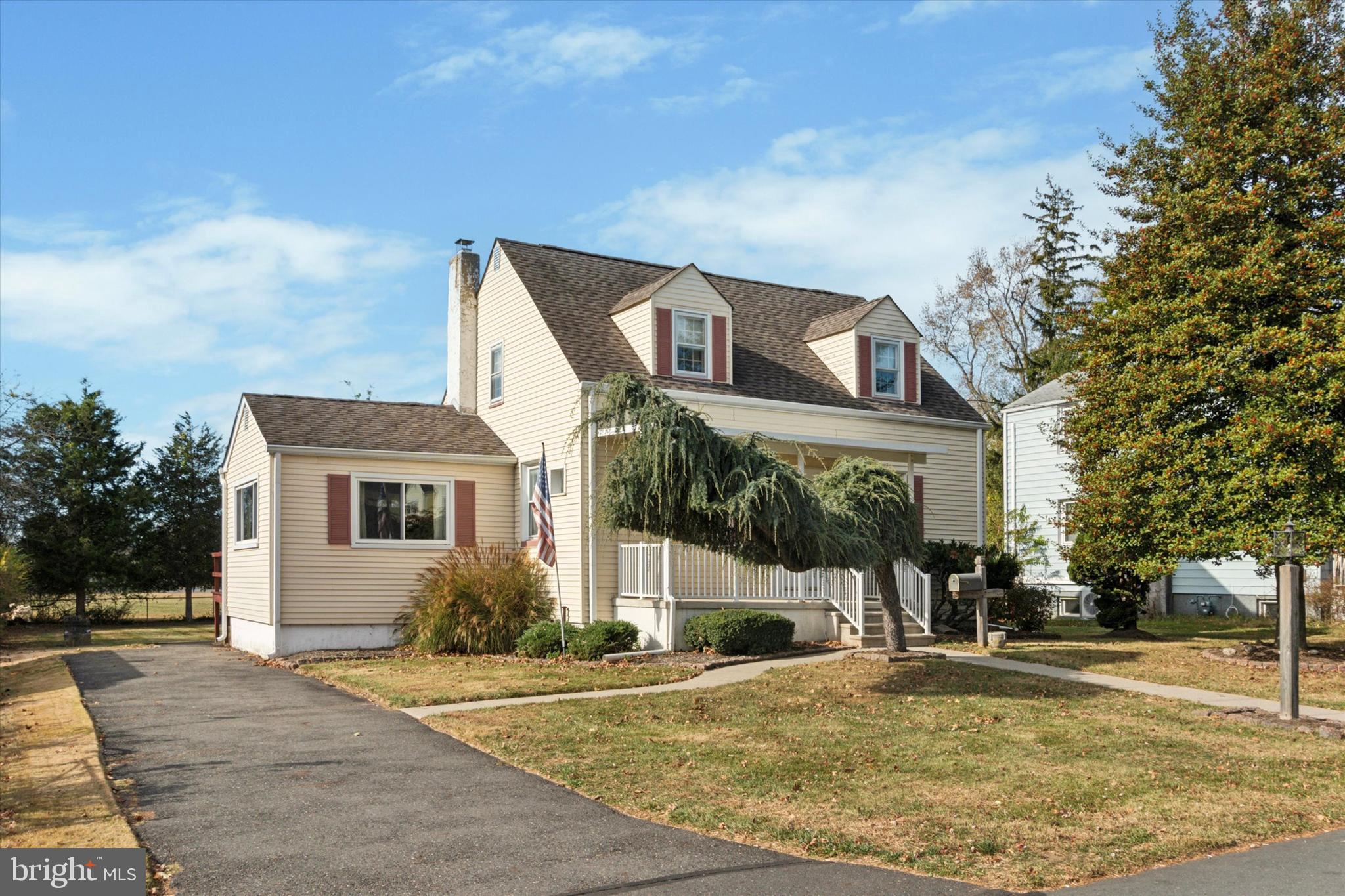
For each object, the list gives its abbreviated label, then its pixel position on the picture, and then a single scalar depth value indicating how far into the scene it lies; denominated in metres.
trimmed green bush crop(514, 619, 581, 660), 17.09
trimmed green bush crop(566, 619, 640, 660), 16.58
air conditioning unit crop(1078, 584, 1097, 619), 29.86
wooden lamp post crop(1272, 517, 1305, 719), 10.94
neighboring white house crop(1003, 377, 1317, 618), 27.72
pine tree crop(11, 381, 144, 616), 29.08
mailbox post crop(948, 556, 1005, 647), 17.62
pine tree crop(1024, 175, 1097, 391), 40.97
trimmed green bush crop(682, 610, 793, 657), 16.47
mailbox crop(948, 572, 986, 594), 17.73
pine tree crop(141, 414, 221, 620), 31.78
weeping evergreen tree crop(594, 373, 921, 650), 11.64
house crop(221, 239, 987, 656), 18.67
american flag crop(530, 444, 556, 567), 16.66
